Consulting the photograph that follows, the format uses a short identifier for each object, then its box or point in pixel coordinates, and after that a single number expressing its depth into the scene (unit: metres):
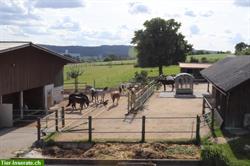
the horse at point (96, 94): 35.50
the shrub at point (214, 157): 15.34
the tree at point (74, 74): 44.55
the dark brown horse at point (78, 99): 31.11
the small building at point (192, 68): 57.69
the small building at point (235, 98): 20.88
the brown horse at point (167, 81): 45.57
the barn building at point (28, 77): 25.53
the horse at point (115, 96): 34.18
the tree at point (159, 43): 68.31
